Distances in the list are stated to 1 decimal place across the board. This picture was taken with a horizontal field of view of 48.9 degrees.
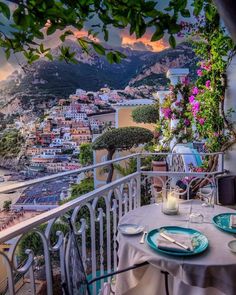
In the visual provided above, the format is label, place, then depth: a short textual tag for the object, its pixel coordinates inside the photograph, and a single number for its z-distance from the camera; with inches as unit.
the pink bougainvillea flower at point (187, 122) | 210.1
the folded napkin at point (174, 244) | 52.7
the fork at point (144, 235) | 57.5
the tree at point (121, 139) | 346.9
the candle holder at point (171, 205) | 73.3
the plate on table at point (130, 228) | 61.0
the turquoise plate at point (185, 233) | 51.7
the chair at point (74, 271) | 38.7
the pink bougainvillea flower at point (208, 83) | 141.5
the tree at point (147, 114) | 392.5
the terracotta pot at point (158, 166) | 205.3
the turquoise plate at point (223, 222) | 61.1
